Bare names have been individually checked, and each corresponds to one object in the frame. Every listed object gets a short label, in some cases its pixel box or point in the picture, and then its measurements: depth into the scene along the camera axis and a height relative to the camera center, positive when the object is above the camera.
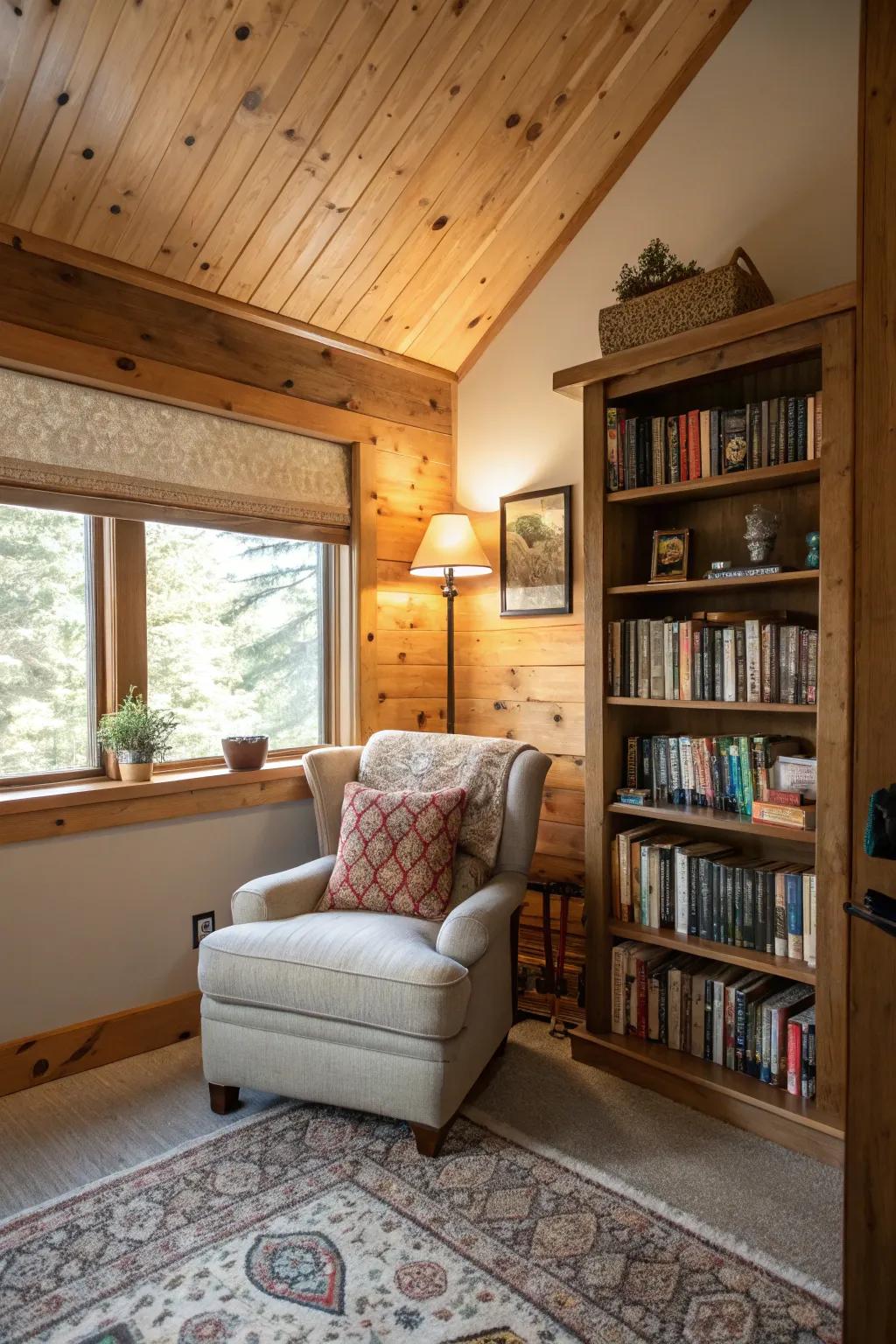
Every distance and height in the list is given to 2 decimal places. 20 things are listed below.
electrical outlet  2.98 -0.90
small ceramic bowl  3.07 -0.34
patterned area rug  1.65 -1.24
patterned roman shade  2.61 +0.64
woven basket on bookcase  2.40 +0.96
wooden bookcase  2.20 +0.15
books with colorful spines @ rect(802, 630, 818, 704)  2.34 -0.06
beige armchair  2.17 -0.88
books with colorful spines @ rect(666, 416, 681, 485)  2.63 +0.59
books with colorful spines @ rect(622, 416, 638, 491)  2.71 +0.60
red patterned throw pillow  2.59 -0.59
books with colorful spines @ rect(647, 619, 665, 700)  2.68 -0.05
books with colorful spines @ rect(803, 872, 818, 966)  2.34 -0.70
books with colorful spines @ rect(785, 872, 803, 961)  2.37 -0.70
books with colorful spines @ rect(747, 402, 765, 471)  2.46 +0.60
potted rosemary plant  2.80 -0.26
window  2.70 +0.07
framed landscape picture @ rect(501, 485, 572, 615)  3.28 +0.37
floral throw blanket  2.78 -0.38
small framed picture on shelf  2.68 +0.29
